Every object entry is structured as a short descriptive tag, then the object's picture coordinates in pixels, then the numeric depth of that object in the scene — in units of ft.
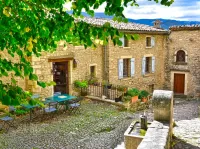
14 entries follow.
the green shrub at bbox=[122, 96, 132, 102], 33.26
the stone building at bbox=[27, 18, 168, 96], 33.43
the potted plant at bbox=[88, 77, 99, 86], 37.50
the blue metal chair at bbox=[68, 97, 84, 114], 29.43
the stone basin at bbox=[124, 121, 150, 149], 15.08
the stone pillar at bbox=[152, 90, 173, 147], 15.02
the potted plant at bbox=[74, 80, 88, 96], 35.81
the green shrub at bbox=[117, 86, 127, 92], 35.78
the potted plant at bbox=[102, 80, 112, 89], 36.78
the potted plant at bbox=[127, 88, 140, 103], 34.38
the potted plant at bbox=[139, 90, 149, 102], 36.54
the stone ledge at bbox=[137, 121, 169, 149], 10.09
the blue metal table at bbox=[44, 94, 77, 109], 28.05
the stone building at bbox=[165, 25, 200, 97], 47.88
